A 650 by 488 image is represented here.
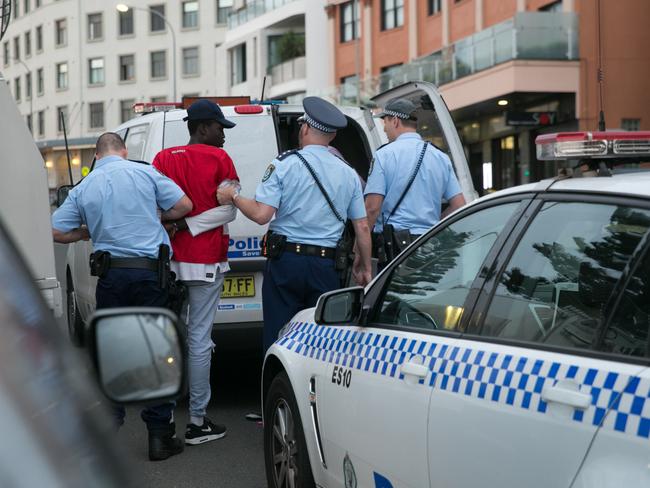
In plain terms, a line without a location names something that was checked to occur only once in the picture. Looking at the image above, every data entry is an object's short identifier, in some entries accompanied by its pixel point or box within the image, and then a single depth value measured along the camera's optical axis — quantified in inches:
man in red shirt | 261.4
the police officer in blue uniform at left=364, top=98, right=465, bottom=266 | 289.7
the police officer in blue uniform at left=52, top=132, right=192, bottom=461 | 247.8
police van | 295.6
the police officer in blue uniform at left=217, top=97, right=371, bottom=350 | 250.8
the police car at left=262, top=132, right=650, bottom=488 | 112.5
